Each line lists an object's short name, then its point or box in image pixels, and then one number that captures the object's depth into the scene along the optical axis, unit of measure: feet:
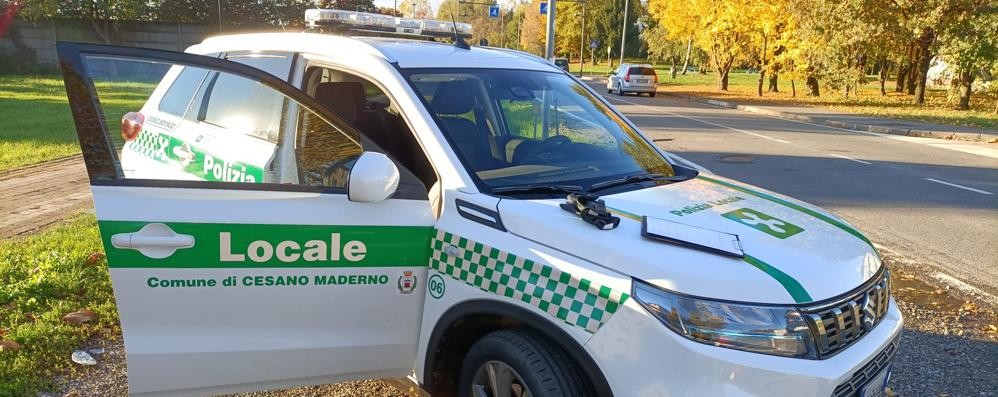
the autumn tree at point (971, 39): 66.80
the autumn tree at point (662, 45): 167.83
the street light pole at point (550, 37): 56.24
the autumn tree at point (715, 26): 102.81
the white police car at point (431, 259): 7.08
